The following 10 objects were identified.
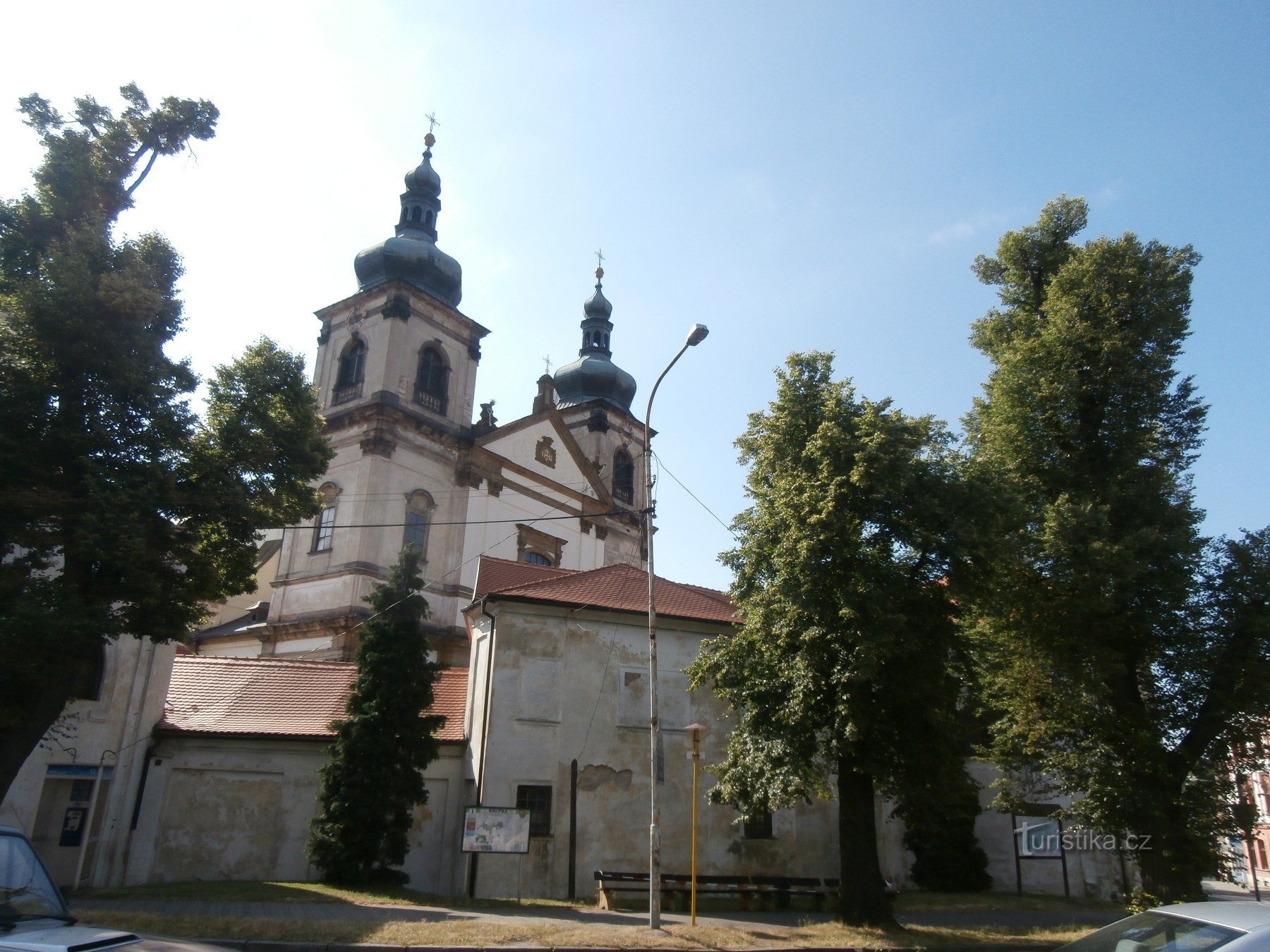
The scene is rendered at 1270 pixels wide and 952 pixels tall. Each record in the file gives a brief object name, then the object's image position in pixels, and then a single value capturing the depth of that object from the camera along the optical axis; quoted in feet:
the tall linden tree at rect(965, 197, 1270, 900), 50.83
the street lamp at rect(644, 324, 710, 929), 43.14
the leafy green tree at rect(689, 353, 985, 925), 48.96
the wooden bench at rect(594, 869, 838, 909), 56.59
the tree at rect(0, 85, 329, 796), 41.22
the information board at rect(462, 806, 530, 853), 51.67
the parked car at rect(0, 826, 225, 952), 15.80
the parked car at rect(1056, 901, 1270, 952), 16.74
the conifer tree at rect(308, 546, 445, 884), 57.47
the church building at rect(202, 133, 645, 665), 108.17
